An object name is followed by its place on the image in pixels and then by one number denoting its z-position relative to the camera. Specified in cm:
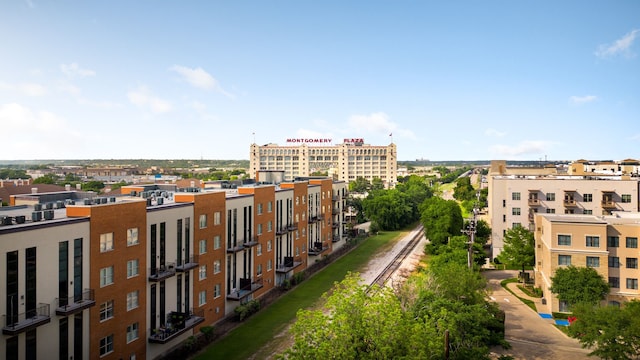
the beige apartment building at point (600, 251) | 4566
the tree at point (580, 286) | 4394
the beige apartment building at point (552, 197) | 6412
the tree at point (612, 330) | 3017
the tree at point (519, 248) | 5888
